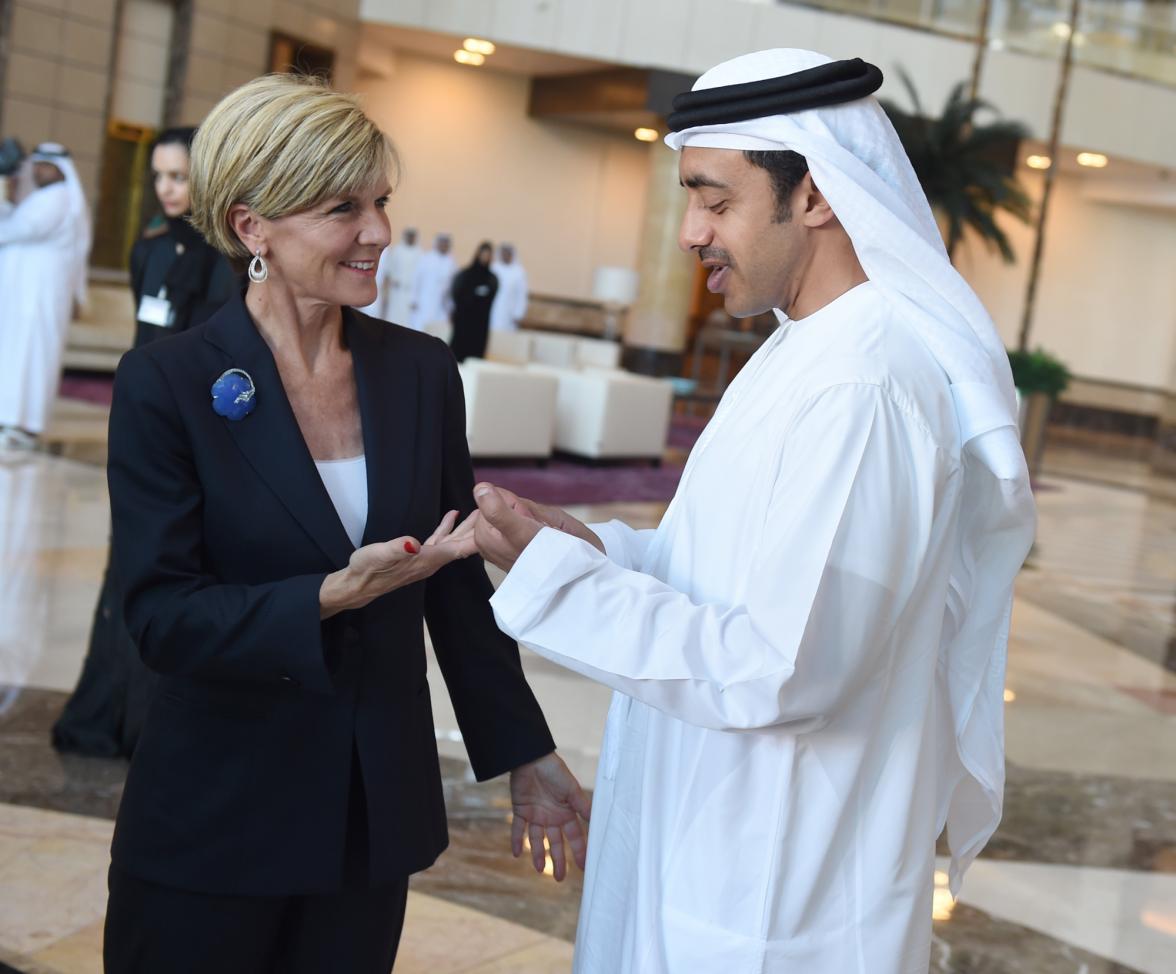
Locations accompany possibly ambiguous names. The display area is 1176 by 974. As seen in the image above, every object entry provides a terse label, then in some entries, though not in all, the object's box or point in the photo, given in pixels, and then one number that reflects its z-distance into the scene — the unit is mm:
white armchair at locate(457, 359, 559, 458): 10680
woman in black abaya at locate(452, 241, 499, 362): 15883
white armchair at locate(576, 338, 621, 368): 17641
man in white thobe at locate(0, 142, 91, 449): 9078
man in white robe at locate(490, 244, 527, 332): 19125
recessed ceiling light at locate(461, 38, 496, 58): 20406
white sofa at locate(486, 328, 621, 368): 17391
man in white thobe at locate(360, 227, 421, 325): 18125
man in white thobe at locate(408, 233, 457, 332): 17875
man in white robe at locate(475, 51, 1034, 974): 1500
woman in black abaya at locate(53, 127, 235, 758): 3877
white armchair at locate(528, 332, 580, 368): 17672
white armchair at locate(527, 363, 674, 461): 11898
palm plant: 18547
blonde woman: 1717
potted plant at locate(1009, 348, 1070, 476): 15570
